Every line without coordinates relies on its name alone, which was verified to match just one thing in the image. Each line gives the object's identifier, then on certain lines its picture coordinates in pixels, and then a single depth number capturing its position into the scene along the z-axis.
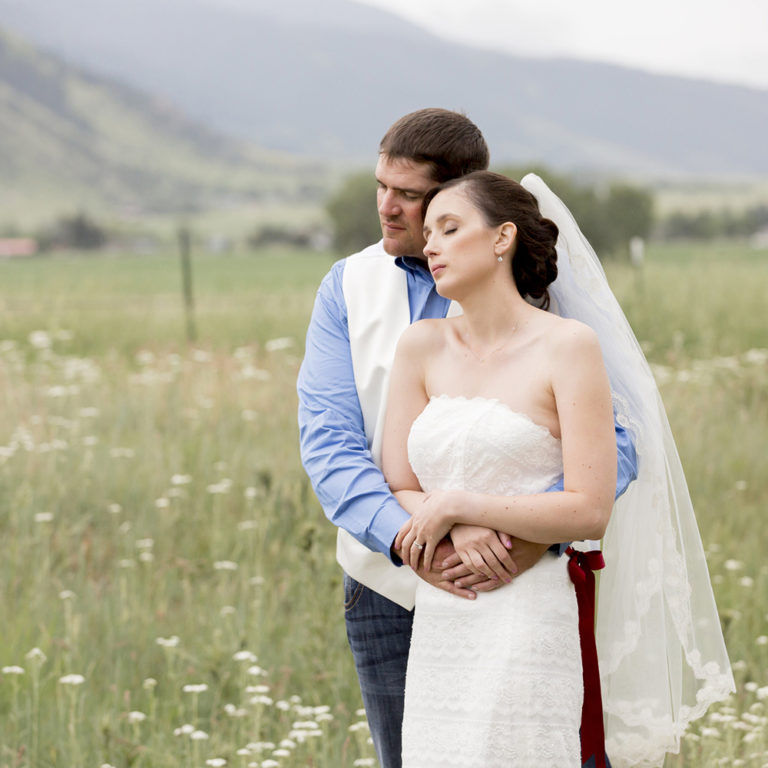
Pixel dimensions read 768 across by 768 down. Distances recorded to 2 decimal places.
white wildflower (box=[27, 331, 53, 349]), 25.58
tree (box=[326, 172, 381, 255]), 159.87
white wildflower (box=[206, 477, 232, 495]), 12.34
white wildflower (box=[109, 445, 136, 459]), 13.84
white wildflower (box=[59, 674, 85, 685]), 7.25
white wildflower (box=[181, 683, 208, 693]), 7.29
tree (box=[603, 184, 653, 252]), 157.36
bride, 4.61
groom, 5.06
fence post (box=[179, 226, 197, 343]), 30.73
